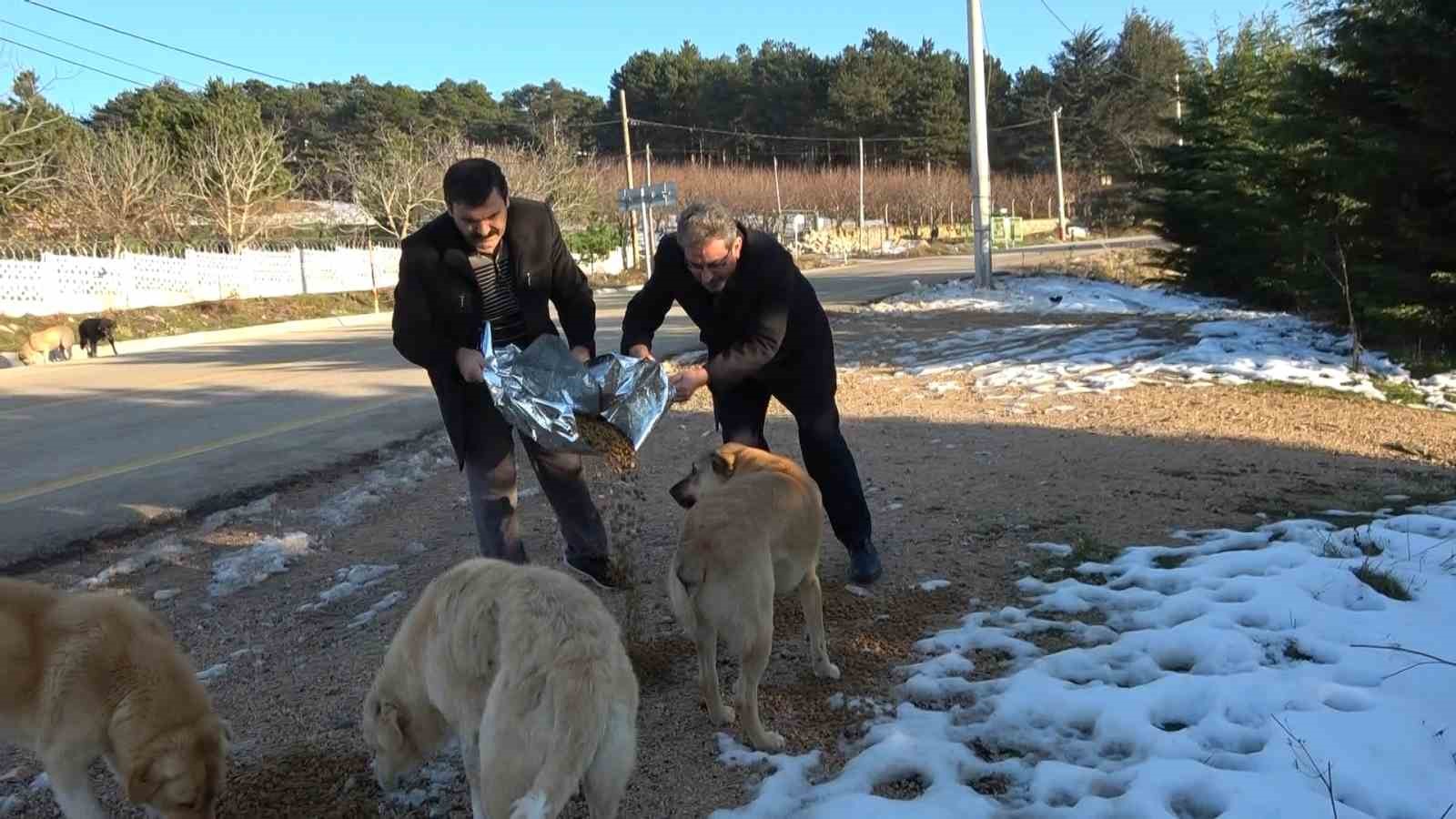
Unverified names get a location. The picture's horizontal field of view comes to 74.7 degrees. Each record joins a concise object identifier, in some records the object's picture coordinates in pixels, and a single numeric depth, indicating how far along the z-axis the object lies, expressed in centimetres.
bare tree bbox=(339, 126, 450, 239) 3616
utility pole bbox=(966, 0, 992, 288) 2144
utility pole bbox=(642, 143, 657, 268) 3414
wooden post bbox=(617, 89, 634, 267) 4612
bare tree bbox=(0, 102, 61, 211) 2604
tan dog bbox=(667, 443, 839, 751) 322
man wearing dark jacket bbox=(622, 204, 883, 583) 427
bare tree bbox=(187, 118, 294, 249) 3222
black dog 1897
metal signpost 2914
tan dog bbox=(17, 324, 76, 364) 1827
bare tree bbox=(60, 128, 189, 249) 3000
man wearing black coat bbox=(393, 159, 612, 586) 404
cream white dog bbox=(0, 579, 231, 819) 256
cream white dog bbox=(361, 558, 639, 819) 218
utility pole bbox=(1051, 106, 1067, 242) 4649
